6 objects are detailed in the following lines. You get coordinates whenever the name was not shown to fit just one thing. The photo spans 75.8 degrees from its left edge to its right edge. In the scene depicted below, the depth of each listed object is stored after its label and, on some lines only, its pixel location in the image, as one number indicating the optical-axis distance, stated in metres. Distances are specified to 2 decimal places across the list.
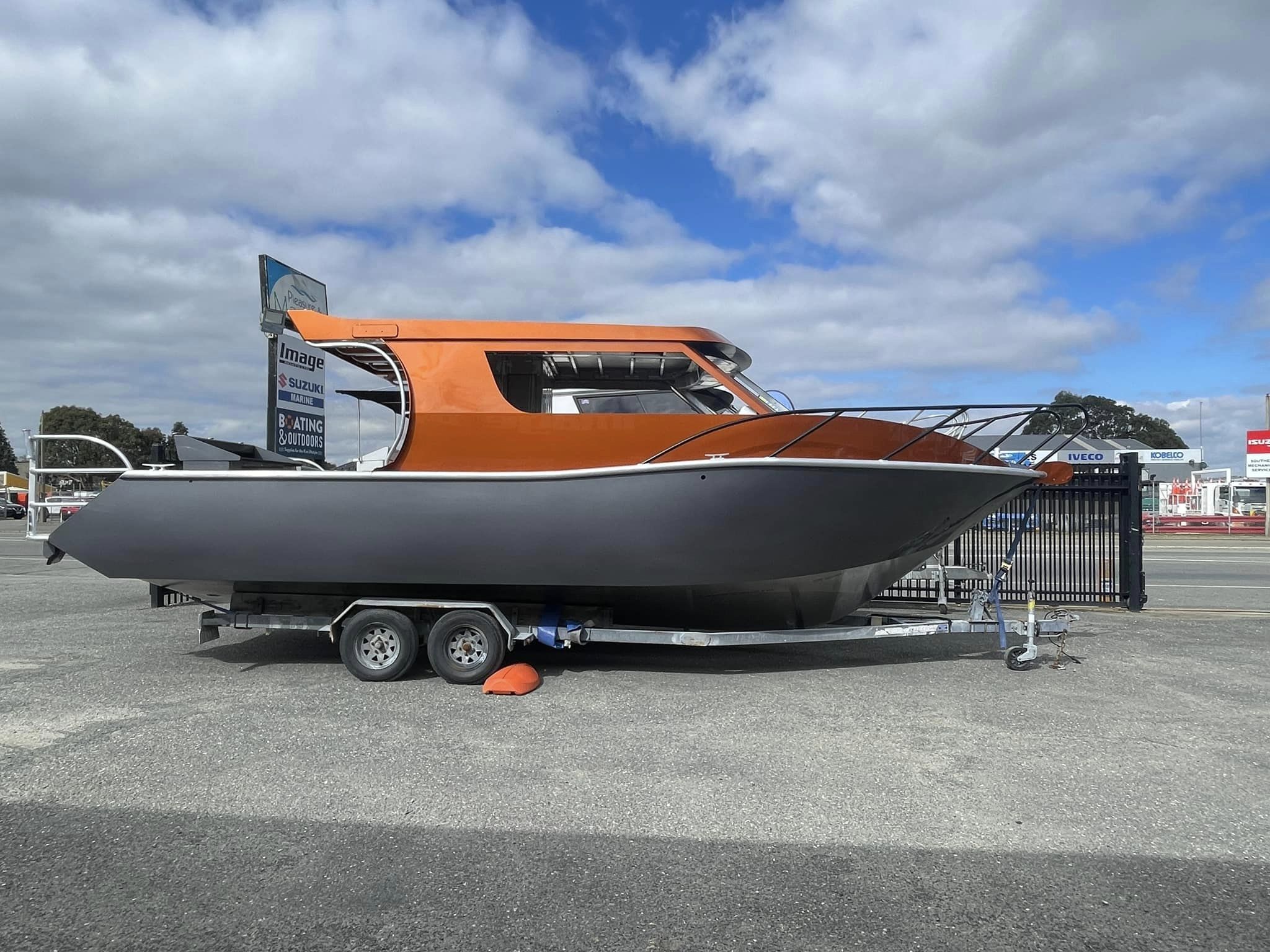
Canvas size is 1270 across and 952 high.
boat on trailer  5.05
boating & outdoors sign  8.94
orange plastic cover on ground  5.19
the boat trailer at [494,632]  5.39
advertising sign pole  8.82
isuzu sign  25.75
